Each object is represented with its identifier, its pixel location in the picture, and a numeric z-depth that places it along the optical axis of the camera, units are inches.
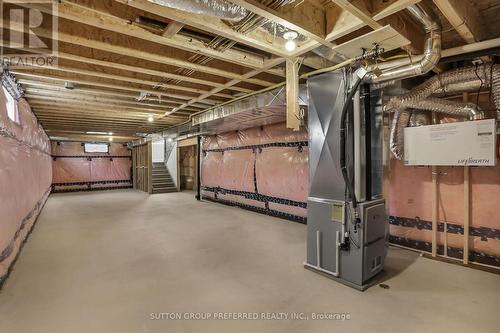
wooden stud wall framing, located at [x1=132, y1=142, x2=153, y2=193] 337.1
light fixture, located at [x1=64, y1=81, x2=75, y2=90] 135.6
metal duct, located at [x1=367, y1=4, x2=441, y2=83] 73.8
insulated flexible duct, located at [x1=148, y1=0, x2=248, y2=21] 58.9
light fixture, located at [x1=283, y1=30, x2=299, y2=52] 85.7
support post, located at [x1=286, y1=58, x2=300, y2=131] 102.8
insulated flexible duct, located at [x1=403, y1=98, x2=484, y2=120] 97.4
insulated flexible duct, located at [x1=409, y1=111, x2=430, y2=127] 114.6
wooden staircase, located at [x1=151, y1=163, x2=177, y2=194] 348.5
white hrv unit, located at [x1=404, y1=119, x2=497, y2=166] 92.2
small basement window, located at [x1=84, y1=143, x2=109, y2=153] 384.8
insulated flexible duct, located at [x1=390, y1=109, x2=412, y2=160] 116.3
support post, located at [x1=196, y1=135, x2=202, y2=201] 280.9
